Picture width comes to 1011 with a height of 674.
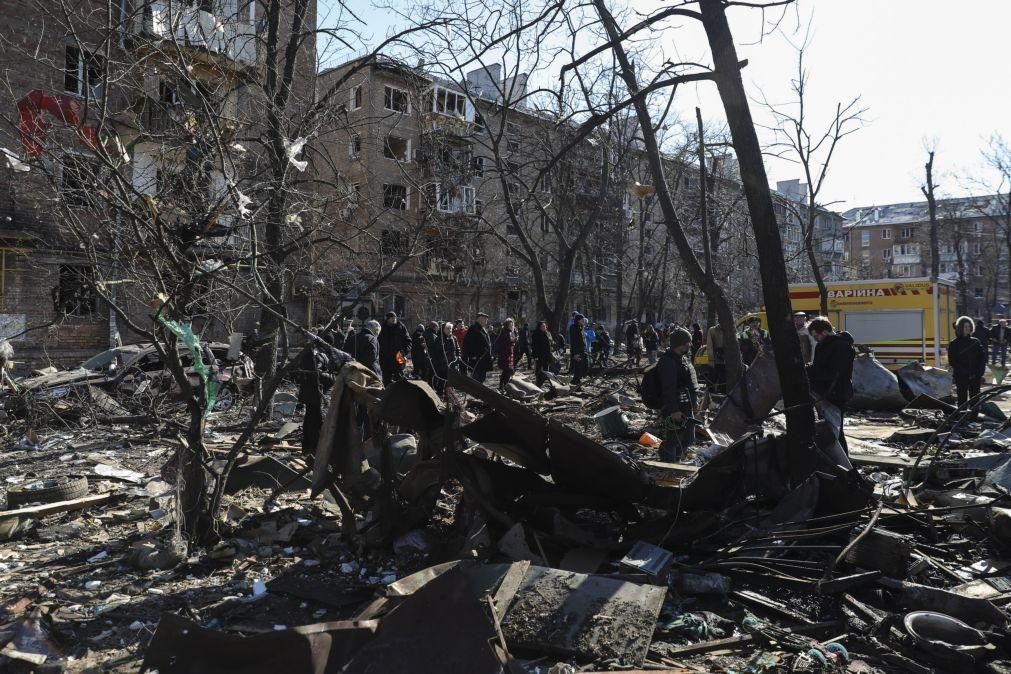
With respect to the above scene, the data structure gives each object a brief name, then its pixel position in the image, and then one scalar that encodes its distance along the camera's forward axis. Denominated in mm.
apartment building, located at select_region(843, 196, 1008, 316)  47594
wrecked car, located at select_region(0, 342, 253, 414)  10820
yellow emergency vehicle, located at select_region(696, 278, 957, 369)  18172
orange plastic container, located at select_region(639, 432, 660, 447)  9344
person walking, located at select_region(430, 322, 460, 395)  13979
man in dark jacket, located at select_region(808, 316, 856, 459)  7004
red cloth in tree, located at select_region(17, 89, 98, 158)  4828
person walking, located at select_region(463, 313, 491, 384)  14289
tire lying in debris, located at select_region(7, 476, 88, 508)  6191
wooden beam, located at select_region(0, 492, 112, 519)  5852
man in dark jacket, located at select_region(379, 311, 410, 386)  13312
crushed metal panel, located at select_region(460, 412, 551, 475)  5109
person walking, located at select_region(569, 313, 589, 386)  17359
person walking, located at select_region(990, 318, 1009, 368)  19922
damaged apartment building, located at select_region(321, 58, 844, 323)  17438
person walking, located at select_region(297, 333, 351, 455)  8336
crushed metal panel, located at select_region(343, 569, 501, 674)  3217
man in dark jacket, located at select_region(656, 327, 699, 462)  7469
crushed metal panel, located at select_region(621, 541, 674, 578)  4453
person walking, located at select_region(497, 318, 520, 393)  14727
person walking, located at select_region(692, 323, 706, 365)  18625
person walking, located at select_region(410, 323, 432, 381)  13766
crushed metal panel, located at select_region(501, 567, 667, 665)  3697
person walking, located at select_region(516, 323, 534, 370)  20953
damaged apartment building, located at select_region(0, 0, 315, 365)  4879
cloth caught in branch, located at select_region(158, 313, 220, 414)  4935
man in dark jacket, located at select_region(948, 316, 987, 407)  11000
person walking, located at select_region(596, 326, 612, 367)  21969
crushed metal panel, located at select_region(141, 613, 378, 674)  3182
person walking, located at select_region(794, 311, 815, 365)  9867
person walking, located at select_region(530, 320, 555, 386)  16344
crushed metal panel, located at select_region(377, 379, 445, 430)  5102
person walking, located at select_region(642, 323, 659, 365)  21662
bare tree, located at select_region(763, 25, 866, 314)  18297
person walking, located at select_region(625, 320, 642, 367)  22559
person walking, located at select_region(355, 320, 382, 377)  10719
